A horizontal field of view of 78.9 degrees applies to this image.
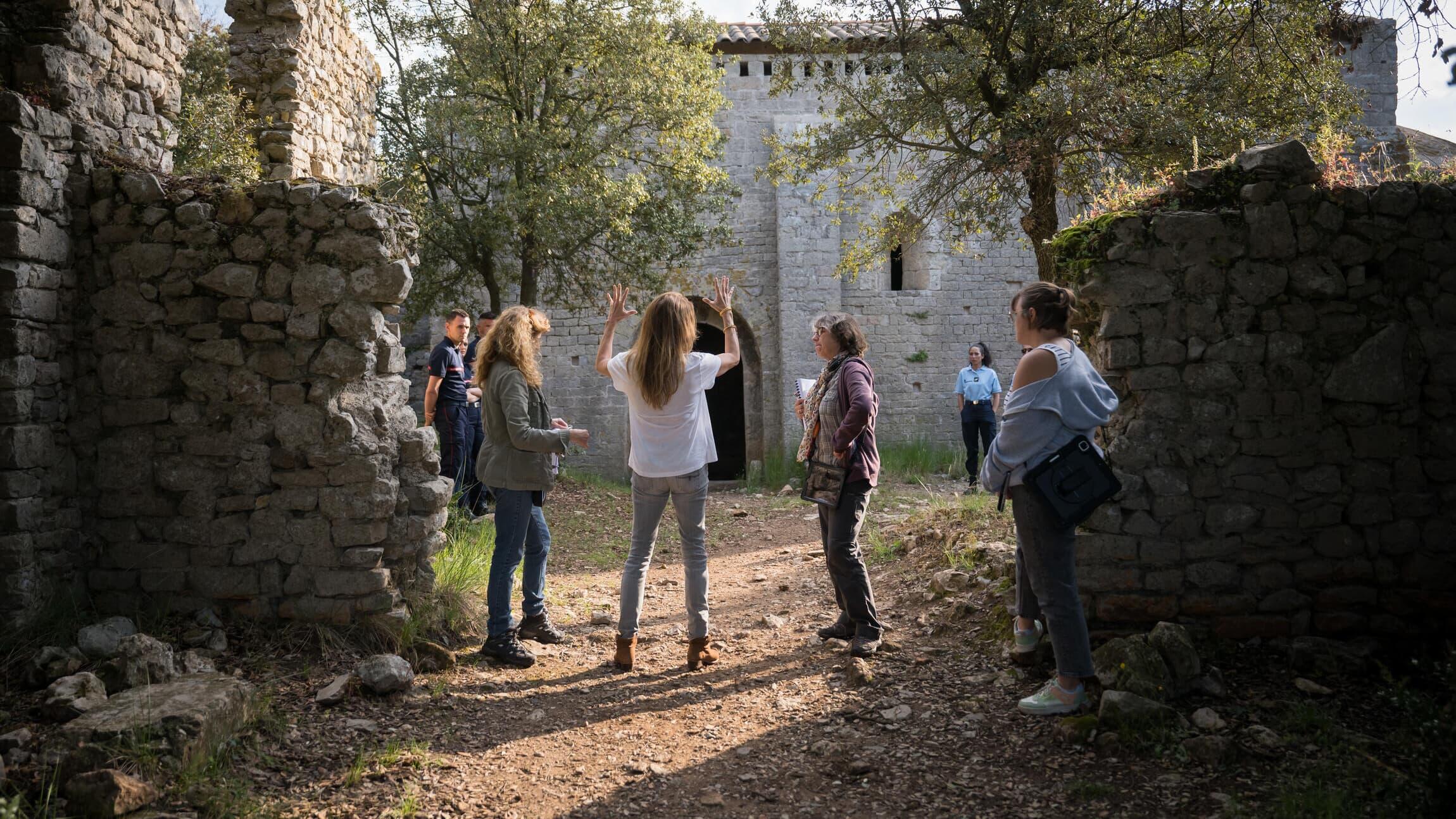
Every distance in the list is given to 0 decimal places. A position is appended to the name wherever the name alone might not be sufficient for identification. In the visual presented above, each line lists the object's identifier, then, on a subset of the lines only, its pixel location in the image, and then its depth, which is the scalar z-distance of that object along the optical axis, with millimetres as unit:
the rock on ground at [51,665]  3777
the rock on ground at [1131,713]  3482
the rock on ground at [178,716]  3143
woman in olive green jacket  4500
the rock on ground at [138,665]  3689
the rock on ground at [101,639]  3982
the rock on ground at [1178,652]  3836
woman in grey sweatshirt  3592
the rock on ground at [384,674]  4023
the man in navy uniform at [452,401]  7527
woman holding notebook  4477
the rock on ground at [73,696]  3414
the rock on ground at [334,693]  3877
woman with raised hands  4258
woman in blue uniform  10461
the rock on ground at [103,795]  2850
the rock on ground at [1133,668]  3699
